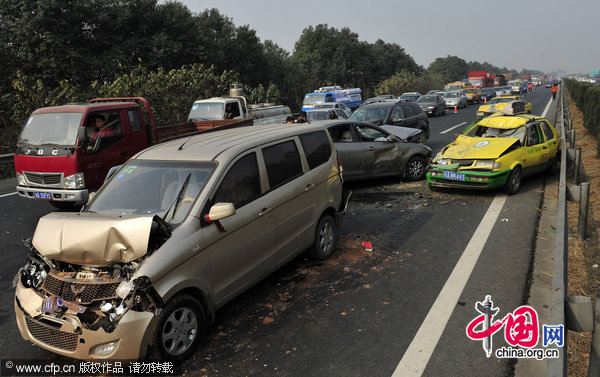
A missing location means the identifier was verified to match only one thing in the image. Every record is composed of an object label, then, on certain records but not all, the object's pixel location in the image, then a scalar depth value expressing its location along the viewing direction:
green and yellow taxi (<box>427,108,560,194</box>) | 8.86
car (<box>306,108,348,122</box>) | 18.29
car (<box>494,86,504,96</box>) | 50.44
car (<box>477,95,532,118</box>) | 17.64
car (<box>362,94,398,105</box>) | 29.61
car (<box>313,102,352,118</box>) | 25.45
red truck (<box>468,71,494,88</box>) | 57.16
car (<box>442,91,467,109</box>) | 37.25
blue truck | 30.42
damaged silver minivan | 3.61
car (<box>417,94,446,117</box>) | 30.55
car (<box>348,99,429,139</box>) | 14.52
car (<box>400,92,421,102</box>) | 39.11
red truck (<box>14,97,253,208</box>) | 8.23
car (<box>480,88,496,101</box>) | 48.25
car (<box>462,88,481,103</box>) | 44.19
